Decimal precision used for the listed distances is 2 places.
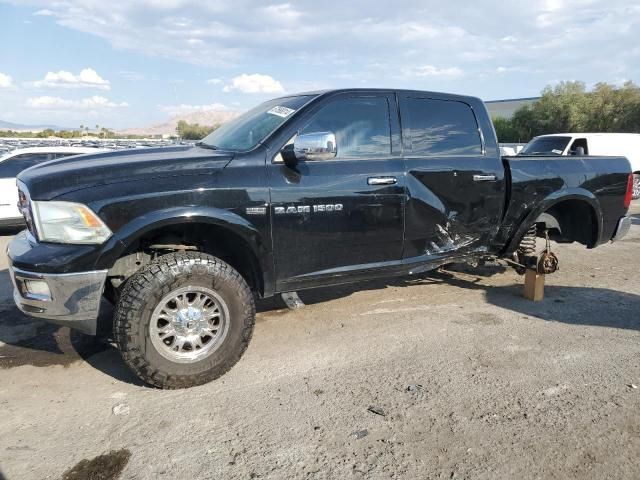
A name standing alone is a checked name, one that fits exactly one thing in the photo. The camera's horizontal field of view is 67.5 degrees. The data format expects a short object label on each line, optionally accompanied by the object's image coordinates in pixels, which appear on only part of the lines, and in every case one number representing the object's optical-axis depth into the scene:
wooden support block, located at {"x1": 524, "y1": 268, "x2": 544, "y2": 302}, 4.88
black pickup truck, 2.95
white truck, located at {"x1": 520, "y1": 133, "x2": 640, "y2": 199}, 12.76
